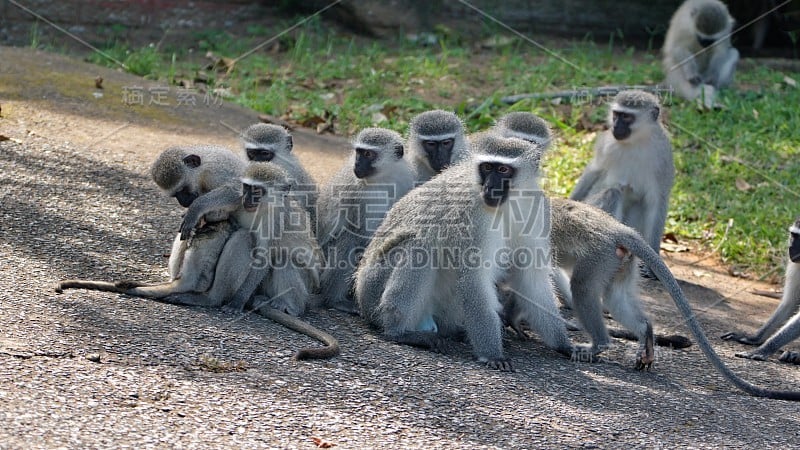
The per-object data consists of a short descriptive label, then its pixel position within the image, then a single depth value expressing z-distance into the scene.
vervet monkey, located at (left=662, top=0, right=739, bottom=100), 22.17
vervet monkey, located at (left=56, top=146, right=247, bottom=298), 10.81
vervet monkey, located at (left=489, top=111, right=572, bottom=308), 13.00
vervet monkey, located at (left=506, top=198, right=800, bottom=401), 10.53
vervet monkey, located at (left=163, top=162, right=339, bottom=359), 10.85
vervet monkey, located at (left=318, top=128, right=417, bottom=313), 12.45
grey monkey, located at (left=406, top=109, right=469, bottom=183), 13.02
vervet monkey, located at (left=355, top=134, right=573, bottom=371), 10.36
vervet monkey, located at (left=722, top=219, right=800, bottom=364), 12.57
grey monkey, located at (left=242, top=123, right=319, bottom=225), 12.82
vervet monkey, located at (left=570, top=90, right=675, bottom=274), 15.07
